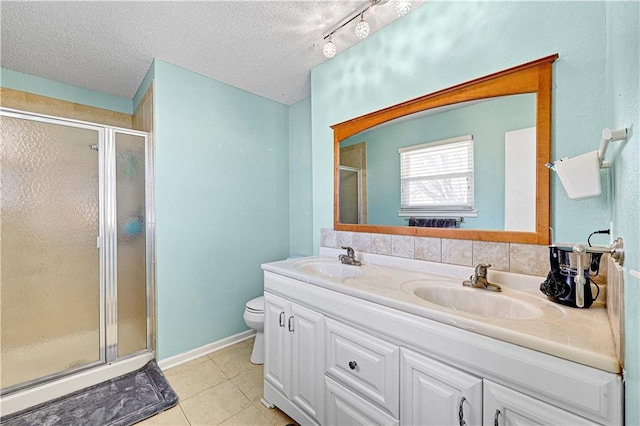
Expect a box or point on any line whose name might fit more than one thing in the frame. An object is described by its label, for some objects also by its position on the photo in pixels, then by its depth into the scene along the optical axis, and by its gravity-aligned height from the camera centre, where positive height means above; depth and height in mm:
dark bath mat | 1519 -1197
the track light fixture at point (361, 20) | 1362 +1088
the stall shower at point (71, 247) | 1729 -260
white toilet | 2070 -875
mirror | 1173 +266
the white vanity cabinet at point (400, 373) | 667 -541
